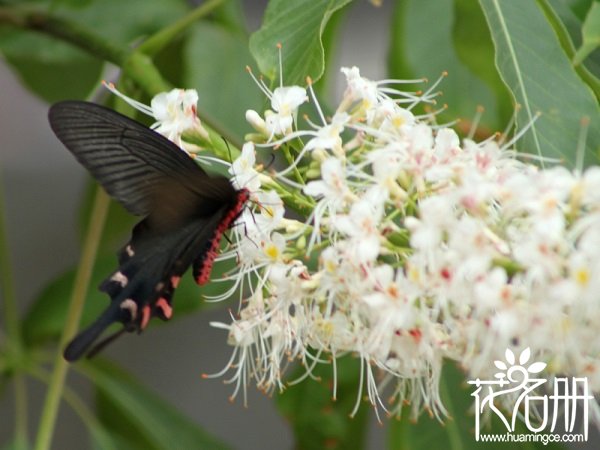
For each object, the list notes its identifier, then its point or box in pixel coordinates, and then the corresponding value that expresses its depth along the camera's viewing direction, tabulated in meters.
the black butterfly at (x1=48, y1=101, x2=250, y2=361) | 1.47
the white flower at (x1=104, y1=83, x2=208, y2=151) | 1.49
